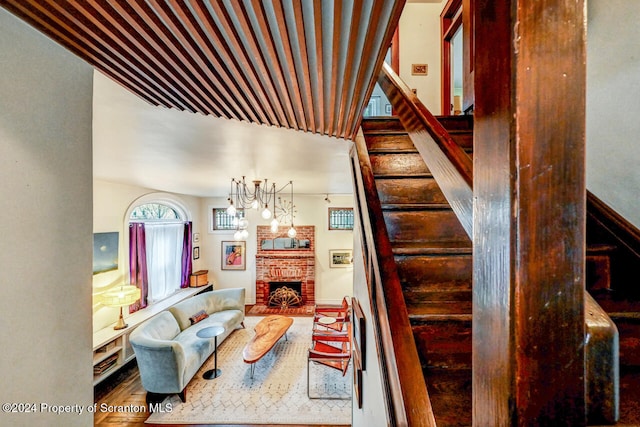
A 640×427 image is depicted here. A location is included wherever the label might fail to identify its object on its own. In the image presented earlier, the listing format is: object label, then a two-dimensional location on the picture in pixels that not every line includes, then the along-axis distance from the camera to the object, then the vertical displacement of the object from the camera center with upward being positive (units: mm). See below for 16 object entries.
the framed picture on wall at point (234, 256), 7523 -1165
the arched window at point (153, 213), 5482 +4
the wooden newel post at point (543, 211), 309 +1
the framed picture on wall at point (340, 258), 7403 -1207
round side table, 4323 -1910
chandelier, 6590 +233
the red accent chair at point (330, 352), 3961 -2098
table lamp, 4105 -1254
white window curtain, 5715 -985
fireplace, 7383 -1491
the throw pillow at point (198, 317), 5328 -2039
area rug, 3477 -2536
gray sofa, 3617 -2010
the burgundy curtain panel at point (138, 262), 5066 -919
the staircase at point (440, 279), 910 -328
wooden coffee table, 4224 -2130
